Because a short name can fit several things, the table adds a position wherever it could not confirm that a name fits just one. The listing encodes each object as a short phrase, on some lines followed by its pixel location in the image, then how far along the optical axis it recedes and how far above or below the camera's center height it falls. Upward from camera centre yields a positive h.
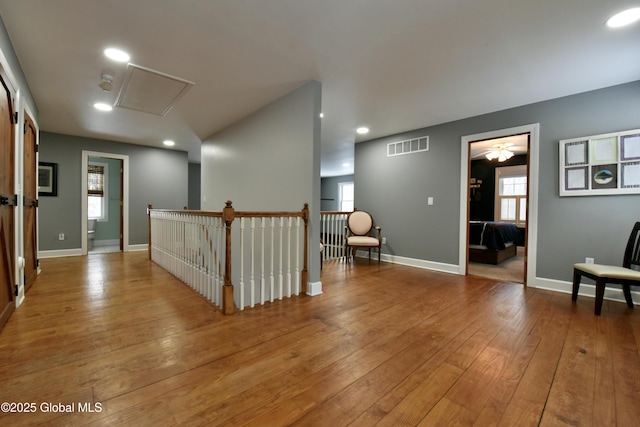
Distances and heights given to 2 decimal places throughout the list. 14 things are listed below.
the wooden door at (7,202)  1.99 +0.05
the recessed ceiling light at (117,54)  2.33 +1.38
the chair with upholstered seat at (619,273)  2.36 -0.55
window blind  6.60 +0.69
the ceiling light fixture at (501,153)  5.43 +1.21
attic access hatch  2.75 +1.38
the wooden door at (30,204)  2.91 +0.04
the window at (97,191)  6.61 +0.44
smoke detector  2.75 +1.34
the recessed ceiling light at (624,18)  1.79 +1.36
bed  4.68 -0.54
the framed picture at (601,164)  2.71 +0.52
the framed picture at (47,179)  4.84 +0.53
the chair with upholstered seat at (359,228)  4.75 -0.32
